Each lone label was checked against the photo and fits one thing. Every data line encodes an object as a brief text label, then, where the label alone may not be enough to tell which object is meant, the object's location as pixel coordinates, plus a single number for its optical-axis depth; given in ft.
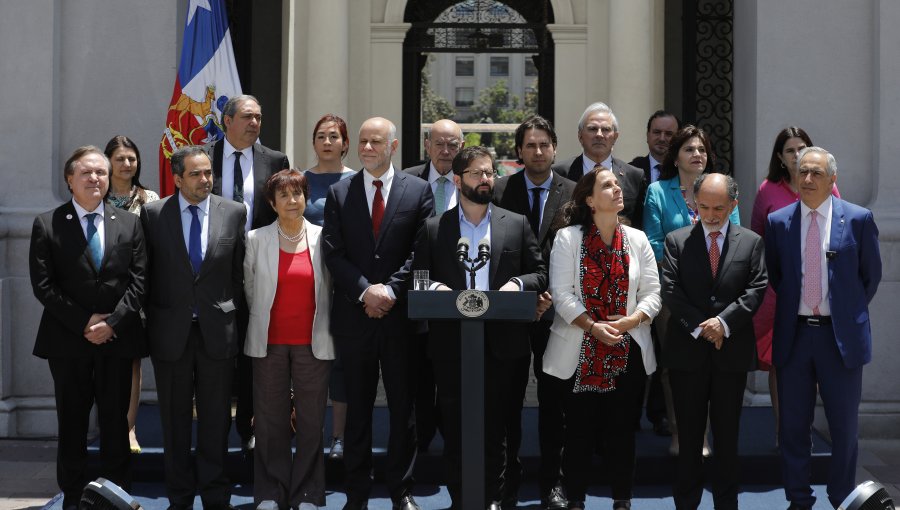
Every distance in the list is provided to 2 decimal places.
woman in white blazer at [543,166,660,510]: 19.72
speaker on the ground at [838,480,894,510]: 14.58
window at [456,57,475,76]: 250.57
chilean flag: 26.22
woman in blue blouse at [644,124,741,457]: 22.08
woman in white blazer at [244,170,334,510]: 20.40
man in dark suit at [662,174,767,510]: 19.83
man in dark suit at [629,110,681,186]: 24.25
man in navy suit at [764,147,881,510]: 20.29
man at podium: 19.65
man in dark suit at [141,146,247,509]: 20.35
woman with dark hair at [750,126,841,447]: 22.89
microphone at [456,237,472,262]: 17.67
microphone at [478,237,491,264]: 17.53
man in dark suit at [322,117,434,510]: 20.39
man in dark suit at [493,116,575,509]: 20.80
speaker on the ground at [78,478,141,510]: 14.93
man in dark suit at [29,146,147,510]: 20.45
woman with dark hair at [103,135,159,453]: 23.07
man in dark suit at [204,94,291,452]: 22.16
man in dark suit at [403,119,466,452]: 22.89
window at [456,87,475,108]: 244.48
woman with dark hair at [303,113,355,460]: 22.39
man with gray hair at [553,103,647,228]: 22.40
